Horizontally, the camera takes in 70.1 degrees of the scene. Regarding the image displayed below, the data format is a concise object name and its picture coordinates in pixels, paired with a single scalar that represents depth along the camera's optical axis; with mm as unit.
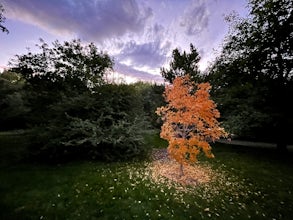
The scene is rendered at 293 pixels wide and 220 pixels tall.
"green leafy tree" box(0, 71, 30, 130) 23406
